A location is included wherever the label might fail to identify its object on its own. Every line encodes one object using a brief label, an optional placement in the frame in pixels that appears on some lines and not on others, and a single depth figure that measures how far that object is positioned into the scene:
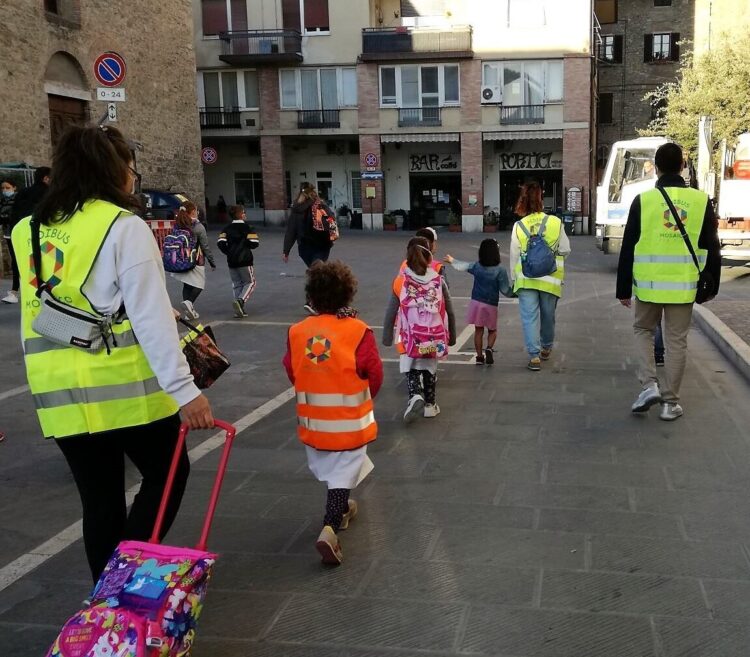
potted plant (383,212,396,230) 37.75
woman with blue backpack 8.04
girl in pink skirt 8.00
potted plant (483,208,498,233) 36.91
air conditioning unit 36.03
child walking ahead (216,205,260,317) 11.63
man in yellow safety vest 6.11
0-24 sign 11.16
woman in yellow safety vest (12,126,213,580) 2.82
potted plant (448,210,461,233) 37.03
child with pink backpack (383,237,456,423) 6.26
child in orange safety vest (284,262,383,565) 4.05
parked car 24.34
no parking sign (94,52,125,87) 11.60
